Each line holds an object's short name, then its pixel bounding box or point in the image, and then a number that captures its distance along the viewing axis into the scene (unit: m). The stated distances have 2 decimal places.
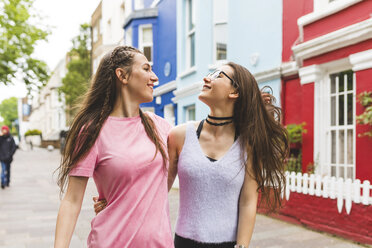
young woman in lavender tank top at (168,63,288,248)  2.22
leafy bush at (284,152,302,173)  7.75
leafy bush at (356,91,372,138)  5.81
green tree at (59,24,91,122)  28.84
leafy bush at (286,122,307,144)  7.62
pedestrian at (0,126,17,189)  11.77
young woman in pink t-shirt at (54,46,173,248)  1.88
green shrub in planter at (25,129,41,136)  55.94
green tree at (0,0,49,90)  17.45
